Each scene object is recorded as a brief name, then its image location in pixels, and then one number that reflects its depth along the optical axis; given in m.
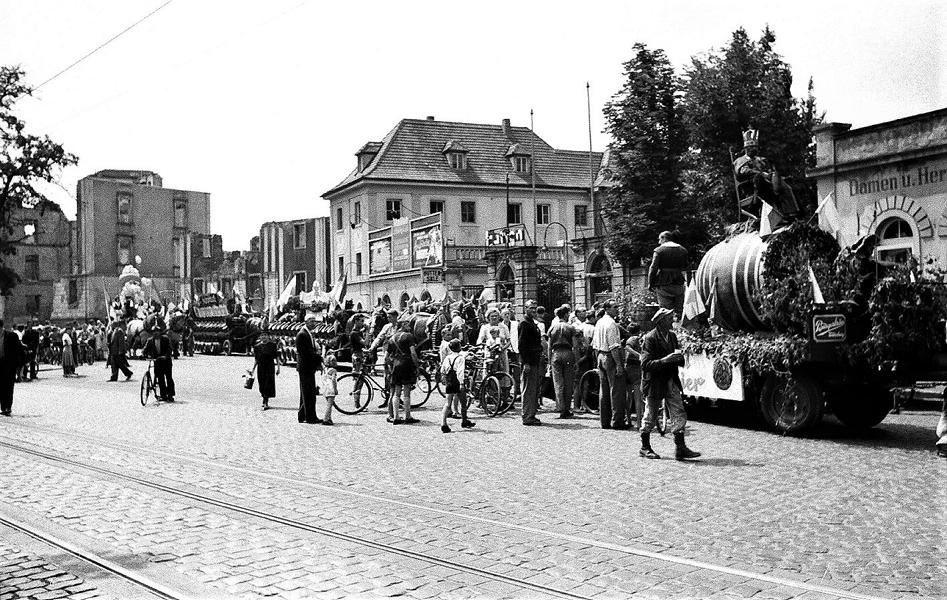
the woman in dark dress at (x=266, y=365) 17.80
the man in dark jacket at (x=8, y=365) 18.06
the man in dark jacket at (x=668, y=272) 14.60
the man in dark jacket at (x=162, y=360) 19.97
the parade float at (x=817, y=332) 11.07
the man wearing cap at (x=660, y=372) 10.38
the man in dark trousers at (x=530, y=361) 14.17
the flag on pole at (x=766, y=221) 12.81
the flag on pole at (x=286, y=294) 40.97
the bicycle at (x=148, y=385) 19.95
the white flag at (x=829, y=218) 12.19
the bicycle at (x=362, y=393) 16.70
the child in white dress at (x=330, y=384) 15.23
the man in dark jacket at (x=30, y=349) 30.67
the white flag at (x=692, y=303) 14.18
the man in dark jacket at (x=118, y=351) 27.84
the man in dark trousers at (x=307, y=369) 15.14
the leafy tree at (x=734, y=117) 34.19
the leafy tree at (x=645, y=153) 33.19
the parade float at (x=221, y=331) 42.81
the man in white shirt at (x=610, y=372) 13.23
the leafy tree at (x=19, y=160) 39.03
